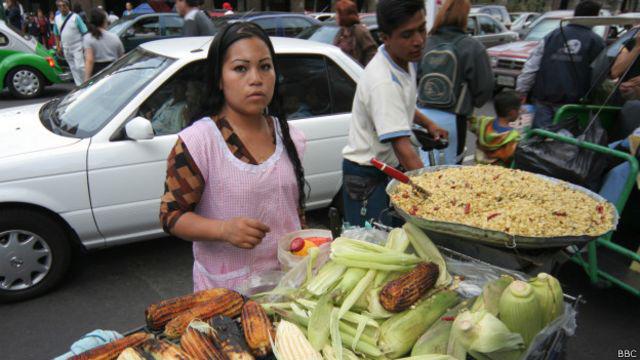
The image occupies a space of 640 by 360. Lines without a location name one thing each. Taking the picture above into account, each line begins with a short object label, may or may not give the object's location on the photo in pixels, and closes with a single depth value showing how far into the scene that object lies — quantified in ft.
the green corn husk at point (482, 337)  4.02
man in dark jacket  16.02
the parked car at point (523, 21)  58.49
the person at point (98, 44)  24.56
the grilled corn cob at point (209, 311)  4.53
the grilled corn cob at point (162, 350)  4.14
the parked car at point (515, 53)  33.73
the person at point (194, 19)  21.33
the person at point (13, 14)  55.88
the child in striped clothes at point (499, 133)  14.46
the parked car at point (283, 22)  39.55
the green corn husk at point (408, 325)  4.37
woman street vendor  5.57
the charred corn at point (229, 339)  4.20
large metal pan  5.61
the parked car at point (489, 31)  41.45
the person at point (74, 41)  28.94
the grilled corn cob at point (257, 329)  4.28
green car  33.42
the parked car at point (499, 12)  54.24
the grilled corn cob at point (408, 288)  4.60
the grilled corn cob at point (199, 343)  4.14
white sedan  11.27
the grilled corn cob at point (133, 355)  4.16
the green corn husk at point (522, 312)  4.24
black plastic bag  10.27
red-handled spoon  5.99
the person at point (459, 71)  12.42
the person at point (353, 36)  21.11
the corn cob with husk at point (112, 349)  4.18
